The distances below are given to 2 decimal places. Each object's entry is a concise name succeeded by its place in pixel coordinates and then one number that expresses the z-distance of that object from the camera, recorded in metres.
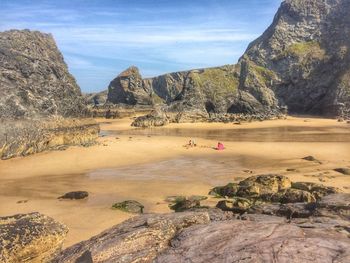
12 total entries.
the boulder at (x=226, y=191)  16.84
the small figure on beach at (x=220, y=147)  31.81
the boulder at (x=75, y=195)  17.00
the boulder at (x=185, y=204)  14.37
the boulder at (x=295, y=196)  14.06
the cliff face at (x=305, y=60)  85.25
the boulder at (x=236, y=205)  13.71
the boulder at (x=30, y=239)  7.96
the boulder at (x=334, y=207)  9.13
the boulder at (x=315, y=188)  15.16
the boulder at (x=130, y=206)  14.67
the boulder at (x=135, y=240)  6.58
